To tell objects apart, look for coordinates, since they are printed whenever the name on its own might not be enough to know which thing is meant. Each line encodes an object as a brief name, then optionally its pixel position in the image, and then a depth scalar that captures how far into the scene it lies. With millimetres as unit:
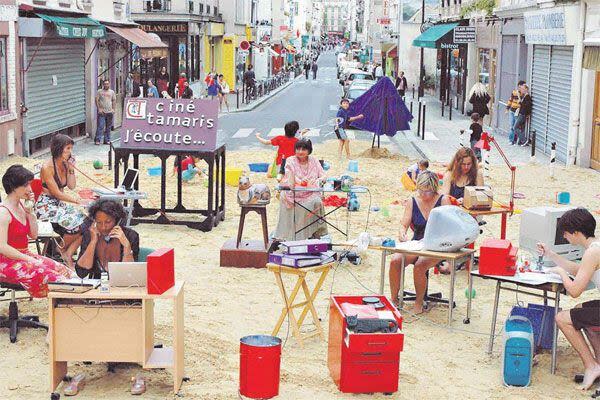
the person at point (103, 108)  25078
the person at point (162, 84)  38969
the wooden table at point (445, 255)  9082
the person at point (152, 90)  29250
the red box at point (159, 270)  7043
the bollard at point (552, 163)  19367
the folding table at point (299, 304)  8477
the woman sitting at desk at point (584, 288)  7645
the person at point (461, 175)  11375
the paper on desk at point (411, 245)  9258
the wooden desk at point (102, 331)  7227
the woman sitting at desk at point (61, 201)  10289
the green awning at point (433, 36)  39031
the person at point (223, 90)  36869
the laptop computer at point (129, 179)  12195
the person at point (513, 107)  26753
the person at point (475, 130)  19934
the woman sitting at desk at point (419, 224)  9719
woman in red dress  8297
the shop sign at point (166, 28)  46281
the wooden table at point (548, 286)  7945
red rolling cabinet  7352
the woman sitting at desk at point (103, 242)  8133
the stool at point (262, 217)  11609
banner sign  13602
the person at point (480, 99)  25906
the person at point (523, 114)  26016
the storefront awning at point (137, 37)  28266
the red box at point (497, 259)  8133
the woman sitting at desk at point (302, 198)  11609
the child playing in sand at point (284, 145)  16562
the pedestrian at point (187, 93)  30608
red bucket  7133
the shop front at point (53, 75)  21641
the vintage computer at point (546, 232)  9258
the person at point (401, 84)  42500
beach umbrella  22906
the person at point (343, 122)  21609
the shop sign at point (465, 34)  34656
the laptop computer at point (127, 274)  7195
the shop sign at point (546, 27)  22703
